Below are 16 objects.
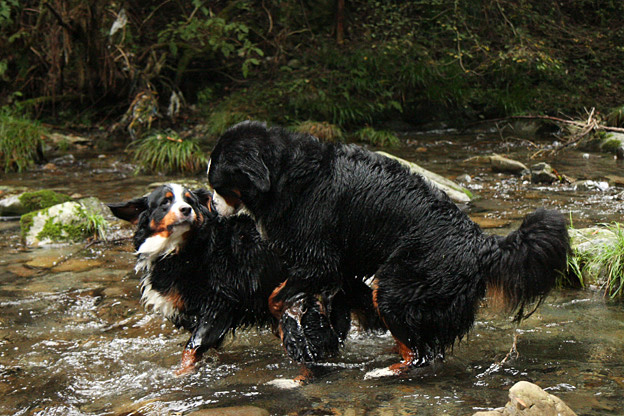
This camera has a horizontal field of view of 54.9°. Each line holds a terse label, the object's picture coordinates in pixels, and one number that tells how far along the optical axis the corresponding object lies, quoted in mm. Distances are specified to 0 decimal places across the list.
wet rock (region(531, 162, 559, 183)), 8484
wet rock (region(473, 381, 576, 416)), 2572
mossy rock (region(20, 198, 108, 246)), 6910
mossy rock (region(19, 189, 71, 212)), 8023
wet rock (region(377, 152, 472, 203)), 7547
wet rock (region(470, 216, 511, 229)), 6364
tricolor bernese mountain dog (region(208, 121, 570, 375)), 3412
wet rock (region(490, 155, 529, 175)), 9227
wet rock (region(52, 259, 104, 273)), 6043
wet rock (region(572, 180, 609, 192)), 7863
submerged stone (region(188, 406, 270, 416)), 3082
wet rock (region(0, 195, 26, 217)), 8070
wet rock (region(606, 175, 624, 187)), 8070
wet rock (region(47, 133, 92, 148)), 12305
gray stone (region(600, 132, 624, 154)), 10159
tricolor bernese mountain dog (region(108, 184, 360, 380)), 3953
